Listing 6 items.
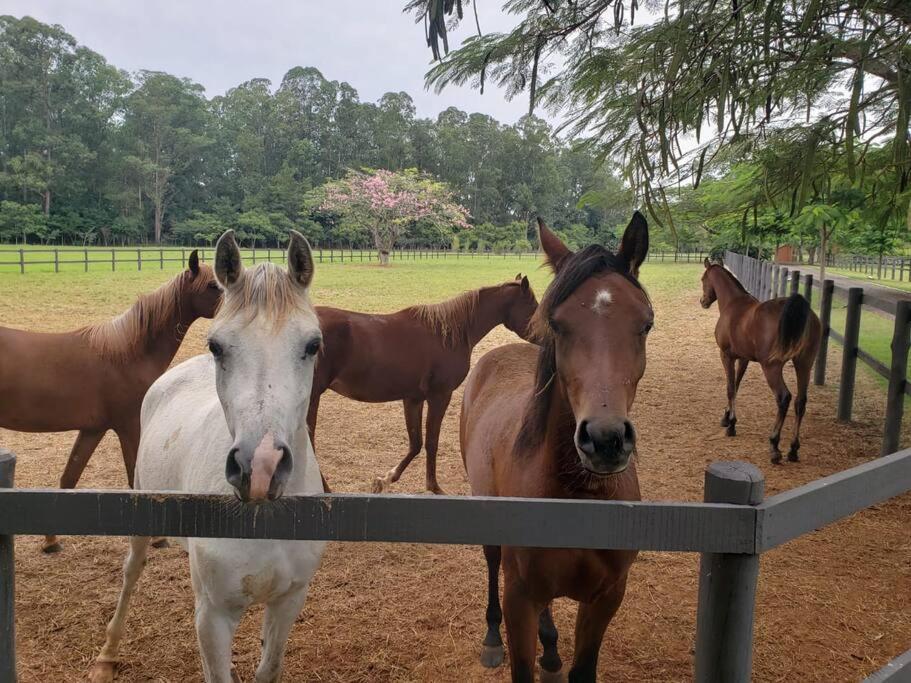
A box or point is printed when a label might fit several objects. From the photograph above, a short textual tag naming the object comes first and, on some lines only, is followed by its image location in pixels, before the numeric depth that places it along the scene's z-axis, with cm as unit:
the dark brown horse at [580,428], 152
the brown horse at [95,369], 356
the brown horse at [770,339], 543
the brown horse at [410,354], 491
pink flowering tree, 3684
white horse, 141
